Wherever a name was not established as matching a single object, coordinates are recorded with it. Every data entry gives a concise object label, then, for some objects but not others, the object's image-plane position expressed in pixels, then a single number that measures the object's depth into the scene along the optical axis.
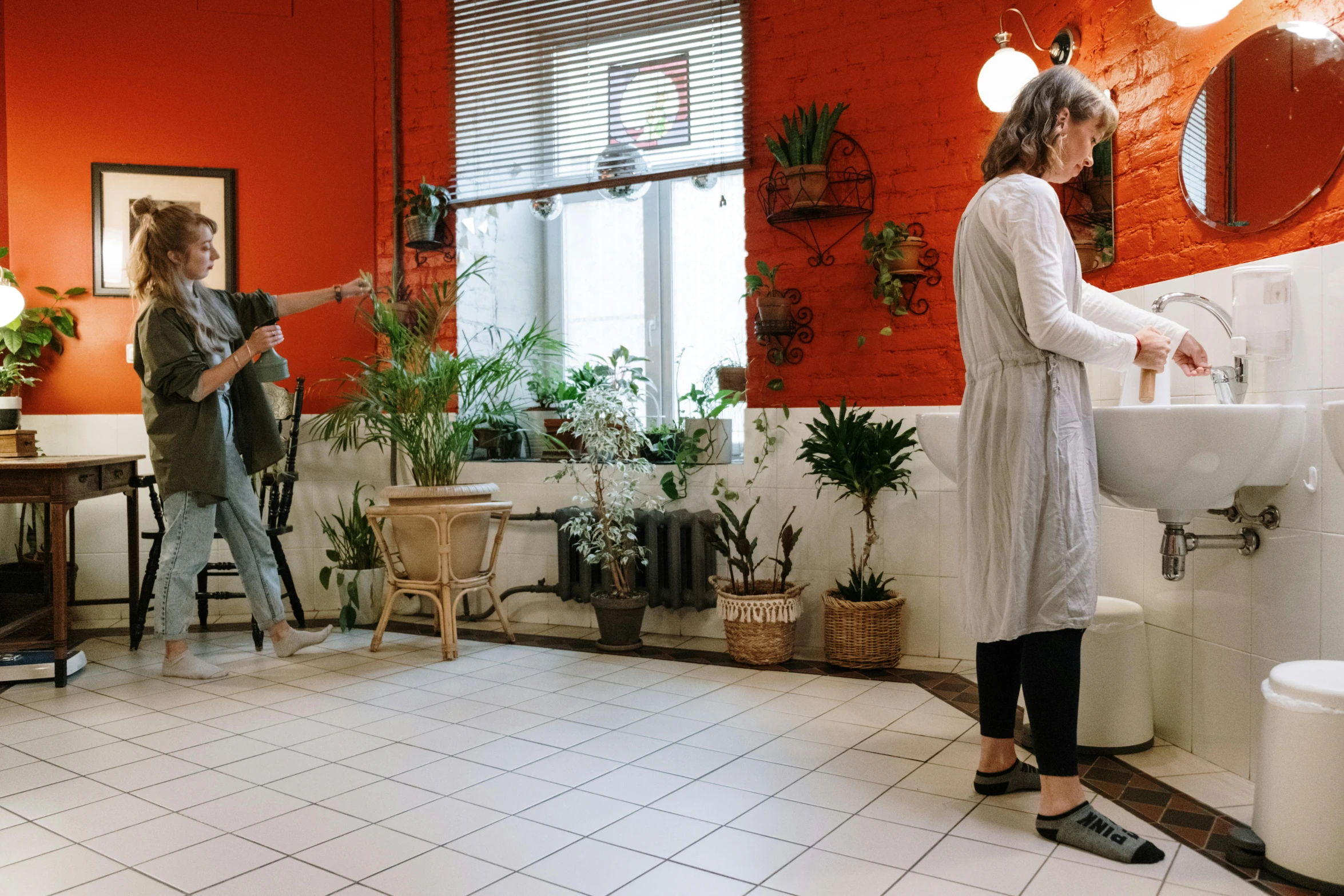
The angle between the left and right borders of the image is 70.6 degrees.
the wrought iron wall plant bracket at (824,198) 3.57
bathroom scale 3.14
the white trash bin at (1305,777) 1.67
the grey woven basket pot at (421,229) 4.36
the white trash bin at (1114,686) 2.42
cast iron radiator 3.82
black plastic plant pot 3.64
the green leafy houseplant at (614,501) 3.59
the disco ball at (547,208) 4.43
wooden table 3.09
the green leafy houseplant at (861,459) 3.29
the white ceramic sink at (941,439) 2.23
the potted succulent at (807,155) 3.54
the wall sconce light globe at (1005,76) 3.10
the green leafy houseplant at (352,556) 4.02
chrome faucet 2.20
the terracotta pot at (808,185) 3.54
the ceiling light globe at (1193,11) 2.26
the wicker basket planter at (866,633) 3.30
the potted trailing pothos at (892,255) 3.46
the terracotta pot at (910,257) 3.47
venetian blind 3.92
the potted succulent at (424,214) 4.35
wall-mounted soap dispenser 2.11
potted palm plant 3.61
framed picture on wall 4.25
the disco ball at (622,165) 4.12
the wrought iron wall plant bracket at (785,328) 3.68
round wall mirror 2.07
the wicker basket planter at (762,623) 3.38
